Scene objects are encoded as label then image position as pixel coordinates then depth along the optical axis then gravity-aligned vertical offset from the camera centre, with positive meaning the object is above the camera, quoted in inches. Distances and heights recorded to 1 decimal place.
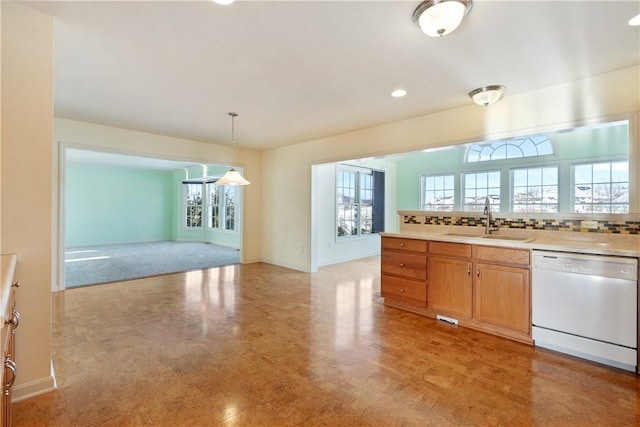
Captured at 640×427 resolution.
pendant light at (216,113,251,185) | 157.8 +18.2
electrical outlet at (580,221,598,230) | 110.9 -4.0
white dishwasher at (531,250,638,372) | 90.3 -29.8
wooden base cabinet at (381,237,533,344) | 110.0 -29.1
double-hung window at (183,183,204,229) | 410.6 +12.8
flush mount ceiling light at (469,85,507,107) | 116.2 +47.6
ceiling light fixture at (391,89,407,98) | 124.2 +51.6
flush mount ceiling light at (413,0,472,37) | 68.9 +47.7
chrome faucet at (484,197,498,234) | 136.3 -3.2
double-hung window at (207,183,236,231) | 371.9 +8.3
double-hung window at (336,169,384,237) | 274.1 +11.6
